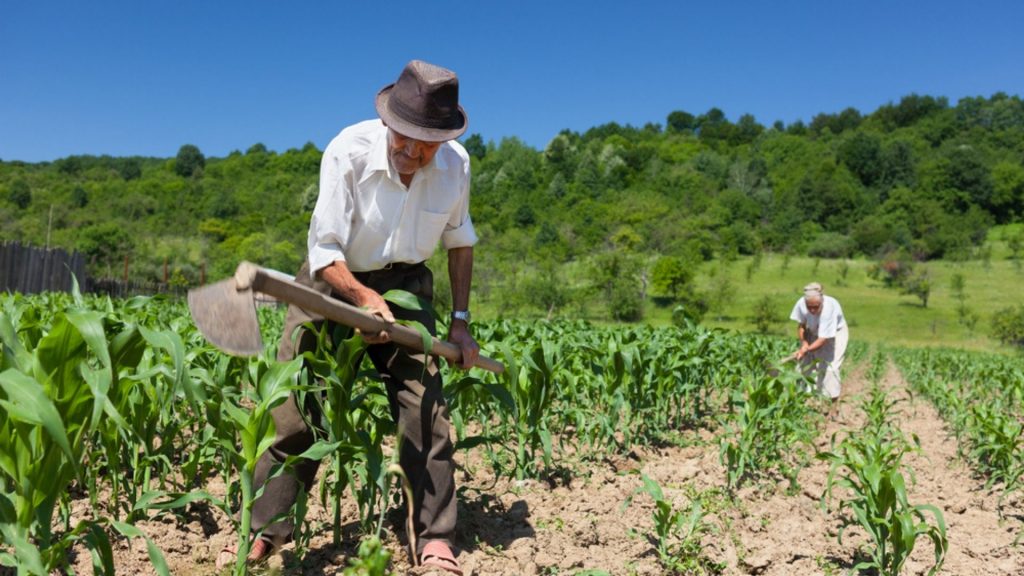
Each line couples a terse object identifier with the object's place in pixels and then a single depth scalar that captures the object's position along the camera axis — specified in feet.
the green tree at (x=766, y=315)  125.39
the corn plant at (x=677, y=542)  9.63
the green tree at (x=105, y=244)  144.66
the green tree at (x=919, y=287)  140.97
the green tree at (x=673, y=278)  148.90
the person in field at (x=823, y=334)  26.73
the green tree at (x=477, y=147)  356.28
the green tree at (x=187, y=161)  290.35
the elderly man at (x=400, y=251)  8.77
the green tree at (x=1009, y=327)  112.88
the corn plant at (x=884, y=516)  9.27
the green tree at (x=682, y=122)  455.22
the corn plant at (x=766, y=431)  14.16
